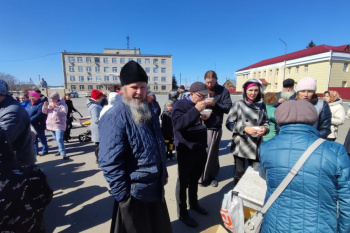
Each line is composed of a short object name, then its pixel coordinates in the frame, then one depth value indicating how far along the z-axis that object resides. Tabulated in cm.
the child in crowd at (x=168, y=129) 493
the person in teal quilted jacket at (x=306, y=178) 123
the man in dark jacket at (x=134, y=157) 152
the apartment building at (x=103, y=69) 5559
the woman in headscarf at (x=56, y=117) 521
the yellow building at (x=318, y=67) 2530
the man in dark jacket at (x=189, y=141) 233
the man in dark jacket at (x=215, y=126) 342
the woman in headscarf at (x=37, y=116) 522
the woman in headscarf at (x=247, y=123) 275
